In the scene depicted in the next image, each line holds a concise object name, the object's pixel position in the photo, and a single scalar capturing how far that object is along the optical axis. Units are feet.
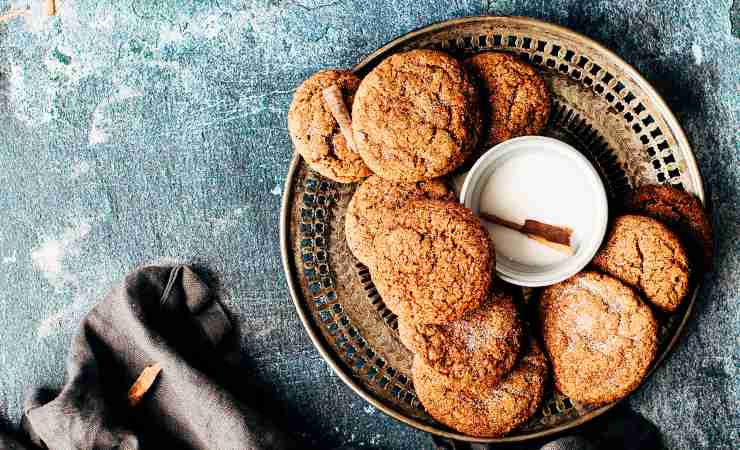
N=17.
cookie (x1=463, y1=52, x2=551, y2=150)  2.47
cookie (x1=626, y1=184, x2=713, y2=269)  2.47
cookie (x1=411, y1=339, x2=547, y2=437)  2.49
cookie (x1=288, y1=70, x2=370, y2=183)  2.47
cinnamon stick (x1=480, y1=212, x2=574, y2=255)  2.47
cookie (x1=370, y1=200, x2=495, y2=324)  2.36
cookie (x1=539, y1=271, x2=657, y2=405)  2.42
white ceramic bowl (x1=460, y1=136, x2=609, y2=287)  2.42
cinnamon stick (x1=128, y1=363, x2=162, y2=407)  2.68
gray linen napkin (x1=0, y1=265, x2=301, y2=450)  2.63
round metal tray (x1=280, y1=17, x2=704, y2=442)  2.49
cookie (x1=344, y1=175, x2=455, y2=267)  2.47
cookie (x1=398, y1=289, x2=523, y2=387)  2.44
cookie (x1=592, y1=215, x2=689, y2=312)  2.41
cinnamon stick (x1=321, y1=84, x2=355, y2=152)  2.44
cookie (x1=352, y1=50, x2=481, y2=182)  2.39
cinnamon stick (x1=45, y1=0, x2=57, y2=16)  2.78
